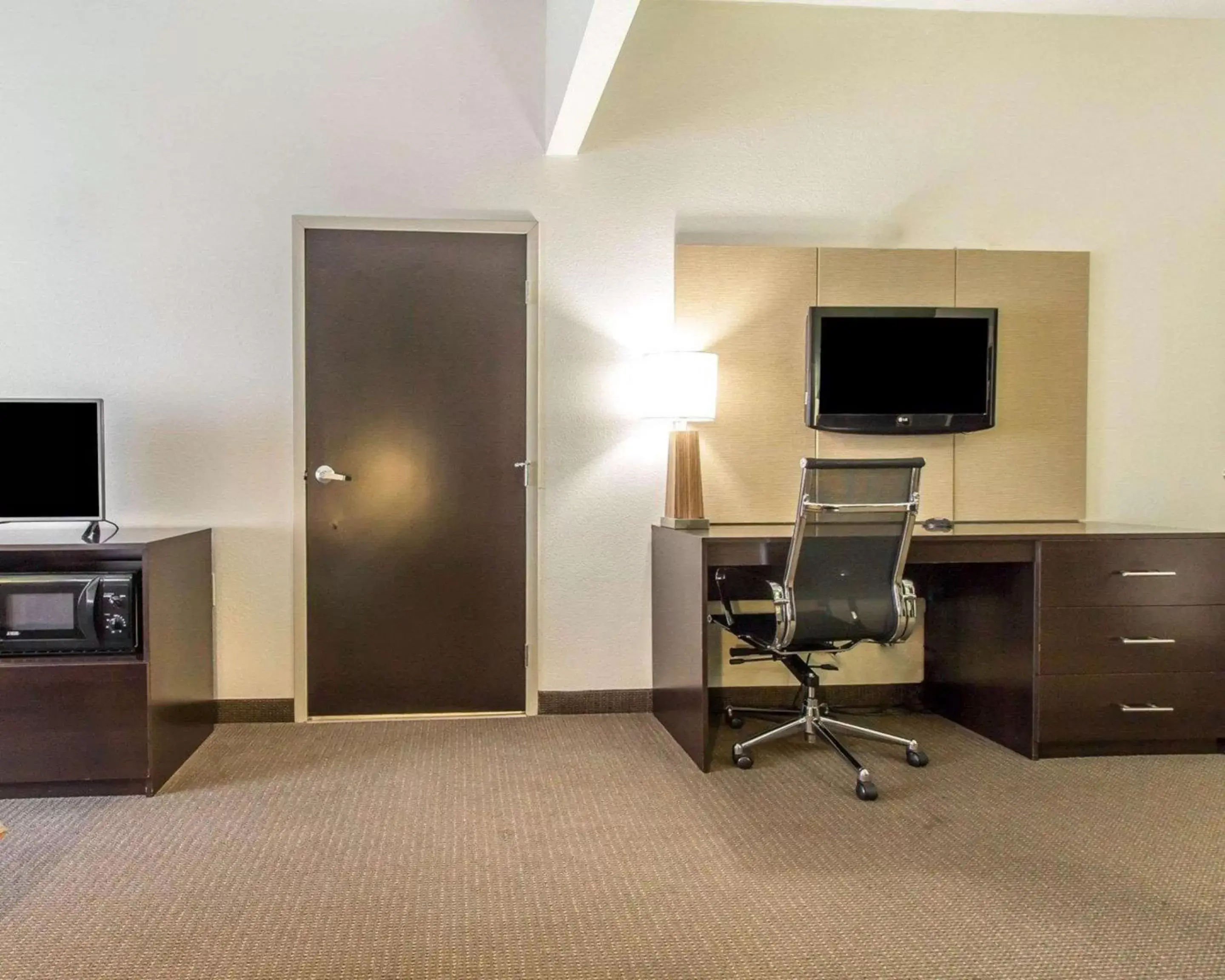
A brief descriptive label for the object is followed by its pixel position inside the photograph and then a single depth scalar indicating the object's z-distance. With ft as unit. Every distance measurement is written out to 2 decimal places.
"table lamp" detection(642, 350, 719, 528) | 11.94
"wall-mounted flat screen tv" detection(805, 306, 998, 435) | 12.64
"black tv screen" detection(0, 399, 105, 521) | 10.73
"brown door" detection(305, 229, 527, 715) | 12.61
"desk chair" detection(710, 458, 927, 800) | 9.78
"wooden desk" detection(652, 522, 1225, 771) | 10.89
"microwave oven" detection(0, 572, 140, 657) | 9.98
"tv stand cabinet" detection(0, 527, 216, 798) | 9.85
